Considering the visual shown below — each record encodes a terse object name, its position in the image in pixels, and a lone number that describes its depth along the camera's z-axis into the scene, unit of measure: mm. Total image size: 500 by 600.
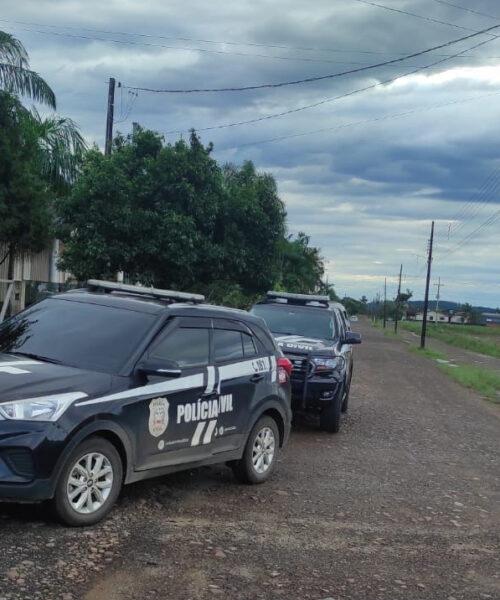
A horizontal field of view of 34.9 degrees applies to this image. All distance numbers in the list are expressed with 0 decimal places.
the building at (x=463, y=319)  194275
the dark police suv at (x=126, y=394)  5523
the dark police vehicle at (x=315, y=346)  11250
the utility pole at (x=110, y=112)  23422
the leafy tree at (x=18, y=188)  17828
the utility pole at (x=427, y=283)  50622
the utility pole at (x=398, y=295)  99906
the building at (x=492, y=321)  186375
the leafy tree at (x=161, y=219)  17516
